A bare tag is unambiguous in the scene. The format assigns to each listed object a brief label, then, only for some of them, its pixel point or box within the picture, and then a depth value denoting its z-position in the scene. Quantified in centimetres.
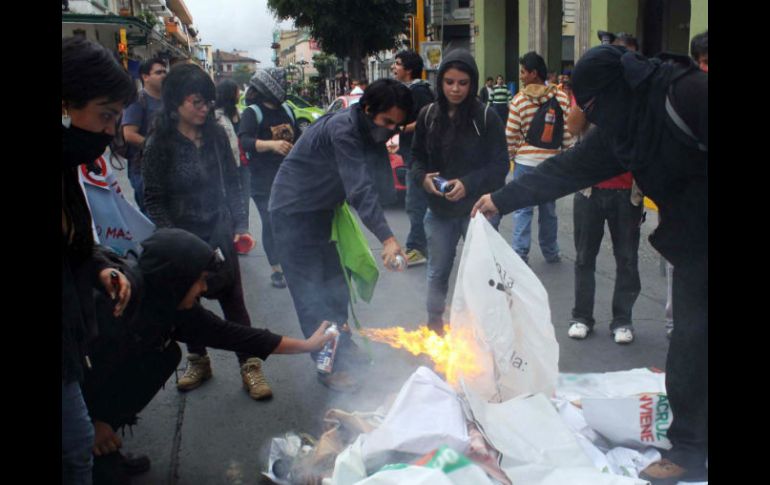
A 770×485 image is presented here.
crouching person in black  268
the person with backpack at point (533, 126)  608
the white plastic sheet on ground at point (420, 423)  243
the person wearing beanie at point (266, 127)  546
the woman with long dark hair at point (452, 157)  391
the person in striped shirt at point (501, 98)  1450
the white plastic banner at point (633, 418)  289
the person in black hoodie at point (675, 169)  250
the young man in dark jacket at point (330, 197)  342
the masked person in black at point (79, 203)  199
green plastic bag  374
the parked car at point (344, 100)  1131
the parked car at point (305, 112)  1926
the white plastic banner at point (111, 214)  341
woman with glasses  362
